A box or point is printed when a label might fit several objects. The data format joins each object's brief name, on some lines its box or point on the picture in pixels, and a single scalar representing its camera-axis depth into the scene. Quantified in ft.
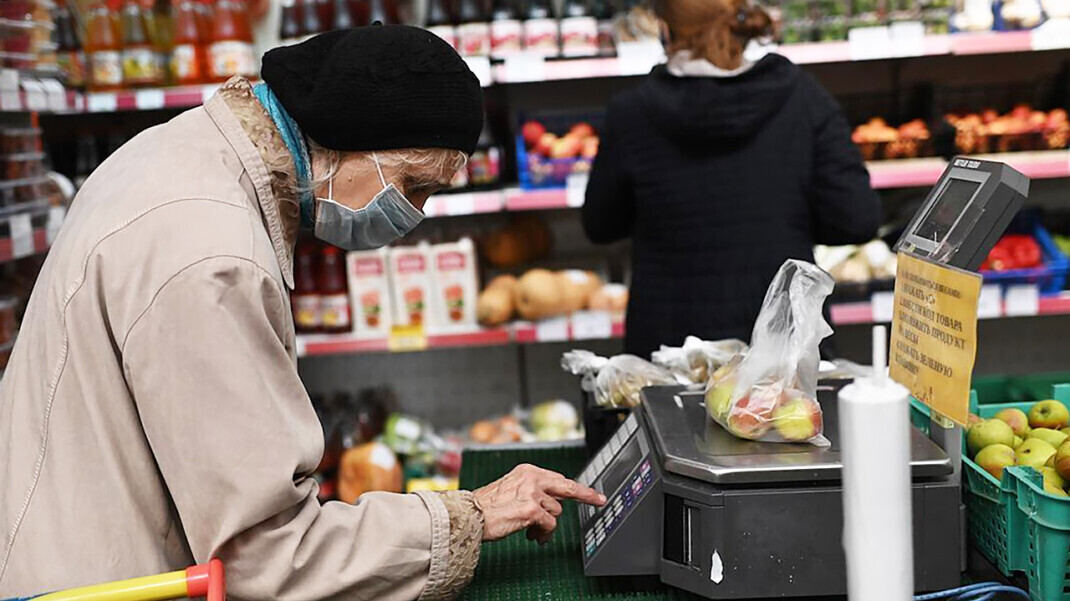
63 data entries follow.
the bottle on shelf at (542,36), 11.40
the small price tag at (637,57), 11.29
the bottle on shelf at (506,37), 11.39
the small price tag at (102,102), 11.67
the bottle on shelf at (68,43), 11.89
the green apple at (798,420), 4.46
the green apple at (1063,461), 4.22
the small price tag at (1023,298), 11.34
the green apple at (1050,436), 4.73
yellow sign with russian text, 3.58
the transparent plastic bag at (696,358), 6.19
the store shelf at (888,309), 11.32
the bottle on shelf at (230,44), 11.78
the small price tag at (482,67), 11.17
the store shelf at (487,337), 11.48
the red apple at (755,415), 4.50
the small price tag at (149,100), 11.62
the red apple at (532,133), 11.83
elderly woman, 3.76
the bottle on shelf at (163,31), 12.07
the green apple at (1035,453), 4.52
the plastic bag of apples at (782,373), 4.50
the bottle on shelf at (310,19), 12.27
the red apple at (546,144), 11.69
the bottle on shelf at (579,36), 11.32
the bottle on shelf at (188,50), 11.81
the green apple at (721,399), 4.66
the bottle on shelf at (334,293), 11.93
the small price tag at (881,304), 11.36
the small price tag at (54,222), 10.03
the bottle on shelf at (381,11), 12.28
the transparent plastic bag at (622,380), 6.09
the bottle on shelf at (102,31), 12.34
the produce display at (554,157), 11.53
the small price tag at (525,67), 11.29
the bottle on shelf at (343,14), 12.17
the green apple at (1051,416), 5.06
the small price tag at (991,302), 11.28
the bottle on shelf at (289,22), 12.30
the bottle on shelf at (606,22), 11.55
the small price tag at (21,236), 9.15
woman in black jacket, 7.84
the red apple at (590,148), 11.59
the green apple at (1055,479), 4.30
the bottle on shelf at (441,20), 11.60
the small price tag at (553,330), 11.53
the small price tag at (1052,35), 11.06
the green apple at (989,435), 4.80
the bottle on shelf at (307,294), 12.01
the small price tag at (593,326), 11.43
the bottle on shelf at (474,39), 11.50
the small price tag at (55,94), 10.17
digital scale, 4.17
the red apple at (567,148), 11.61
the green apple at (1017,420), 4.97
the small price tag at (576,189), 11.41
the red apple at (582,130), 11.80
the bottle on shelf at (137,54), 11.74
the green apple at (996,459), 4.58
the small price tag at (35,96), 9.59
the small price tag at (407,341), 11.84
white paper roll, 2.58
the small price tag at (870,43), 11.12
